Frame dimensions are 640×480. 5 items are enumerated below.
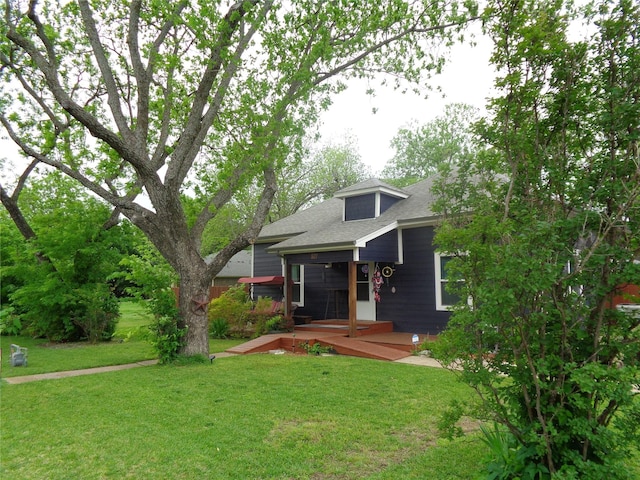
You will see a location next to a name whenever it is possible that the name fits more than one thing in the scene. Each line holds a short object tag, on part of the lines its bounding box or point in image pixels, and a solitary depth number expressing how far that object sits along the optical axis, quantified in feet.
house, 36.68
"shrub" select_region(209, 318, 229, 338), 43.42
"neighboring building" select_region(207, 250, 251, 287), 89.61
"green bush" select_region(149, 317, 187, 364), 28.25
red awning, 49.26
